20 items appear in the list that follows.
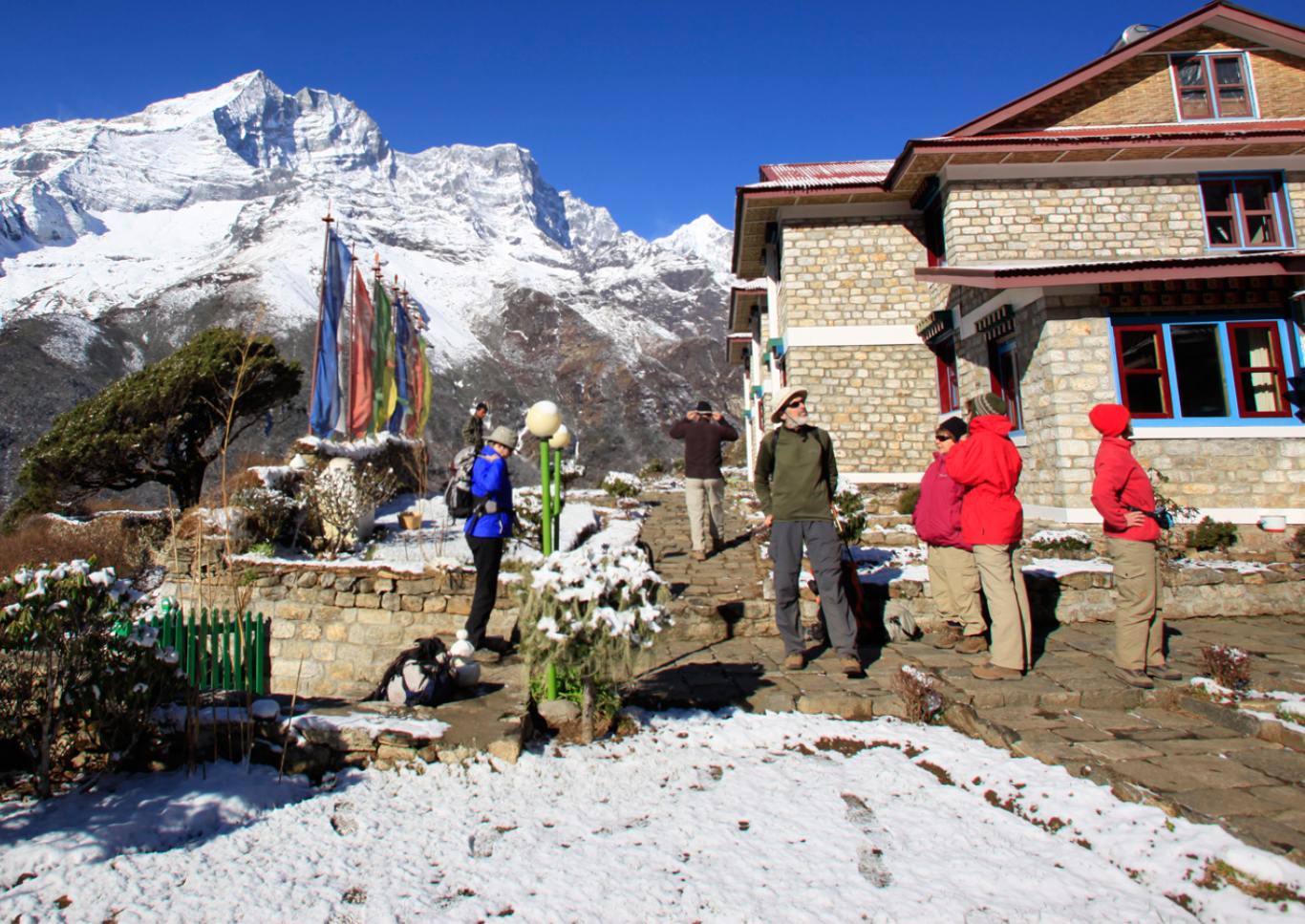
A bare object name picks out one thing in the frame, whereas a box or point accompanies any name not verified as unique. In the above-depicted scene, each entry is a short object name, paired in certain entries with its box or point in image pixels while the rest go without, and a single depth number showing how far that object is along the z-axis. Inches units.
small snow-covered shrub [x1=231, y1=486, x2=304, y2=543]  364.8
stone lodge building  369.7
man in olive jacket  185.9
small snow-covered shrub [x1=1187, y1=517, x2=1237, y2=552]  344.5
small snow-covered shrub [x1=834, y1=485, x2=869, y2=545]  316.5
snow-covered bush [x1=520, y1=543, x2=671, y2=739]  139.9
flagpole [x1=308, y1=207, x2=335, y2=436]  466.0
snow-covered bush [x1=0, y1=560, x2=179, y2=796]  117.9
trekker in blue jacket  204.4
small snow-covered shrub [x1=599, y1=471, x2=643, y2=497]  668.1
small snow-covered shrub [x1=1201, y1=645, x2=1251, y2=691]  164.4
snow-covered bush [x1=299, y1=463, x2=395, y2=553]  407.5
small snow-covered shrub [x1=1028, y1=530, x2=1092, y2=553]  323.6
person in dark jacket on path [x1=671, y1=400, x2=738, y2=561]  314.3
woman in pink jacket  207.3
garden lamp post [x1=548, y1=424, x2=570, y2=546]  241.9
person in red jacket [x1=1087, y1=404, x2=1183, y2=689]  169.6
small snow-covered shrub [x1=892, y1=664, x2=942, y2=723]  156.8
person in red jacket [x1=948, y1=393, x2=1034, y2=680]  177.3
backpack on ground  161.9
